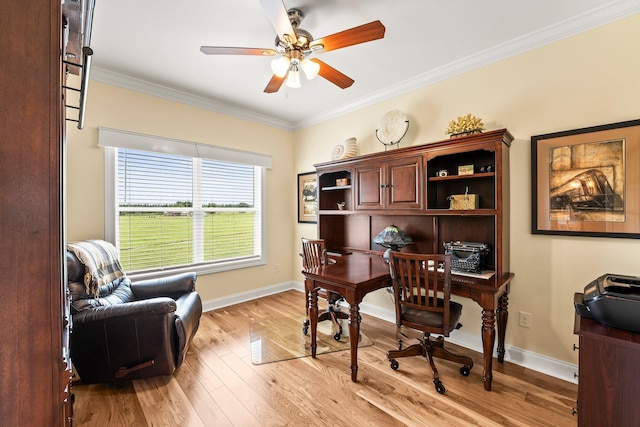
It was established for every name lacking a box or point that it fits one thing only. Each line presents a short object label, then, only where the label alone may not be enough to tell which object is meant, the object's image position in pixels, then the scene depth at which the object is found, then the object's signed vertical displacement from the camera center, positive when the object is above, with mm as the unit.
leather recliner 1909 -867
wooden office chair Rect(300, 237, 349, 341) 2764 -676
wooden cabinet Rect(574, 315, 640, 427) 1170 -732
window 3025 +65
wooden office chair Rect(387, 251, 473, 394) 2018 -724
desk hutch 2178 +114
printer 1220 -430
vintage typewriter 2332 -380
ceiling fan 1668 +1147
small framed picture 4234 +252
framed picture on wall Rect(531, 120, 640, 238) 1898 +218
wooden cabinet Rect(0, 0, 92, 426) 666 +6
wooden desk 2027 -630
